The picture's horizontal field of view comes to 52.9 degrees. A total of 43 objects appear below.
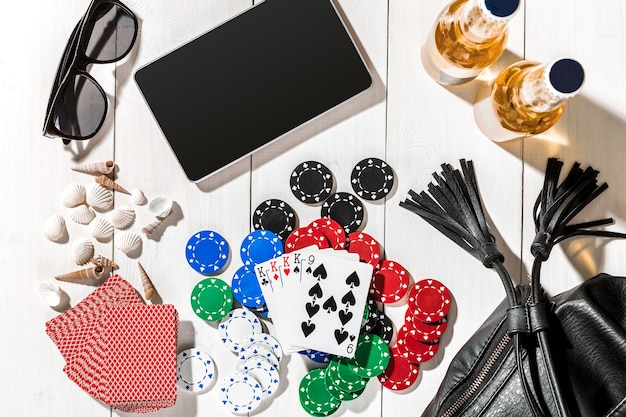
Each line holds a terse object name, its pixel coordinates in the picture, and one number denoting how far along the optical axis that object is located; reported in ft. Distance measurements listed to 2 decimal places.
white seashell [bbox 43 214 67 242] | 2.98
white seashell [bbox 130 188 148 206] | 2.98
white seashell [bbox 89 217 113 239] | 2.99
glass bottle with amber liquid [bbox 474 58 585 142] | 2.38
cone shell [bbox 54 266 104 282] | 2.97
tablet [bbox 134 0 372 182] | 2.97
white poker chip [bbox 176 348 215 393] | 2.99
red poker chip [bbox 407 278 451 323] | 2.93
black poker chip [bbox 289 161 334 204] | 3.01
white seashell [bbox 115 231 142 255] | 2.98
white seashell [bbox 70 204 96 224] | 2.98
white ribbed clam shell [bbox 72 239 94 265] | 2.97
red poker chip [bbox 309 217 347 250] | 2.99
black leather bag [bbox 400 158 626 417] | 2.28
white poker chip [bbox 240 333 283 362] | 2.97
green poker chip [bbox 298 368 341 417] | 2.97
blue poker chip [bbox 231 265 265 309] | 2.96
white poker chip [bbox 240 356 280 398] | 2.95
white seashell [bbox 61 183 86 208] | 2.97
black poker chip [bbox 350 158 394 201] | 3.01
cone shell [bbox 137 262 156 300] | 2.98
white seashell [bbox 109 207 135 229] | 2.98
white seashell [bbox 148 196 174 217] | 2.98
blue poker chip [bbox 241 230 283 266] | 2.97
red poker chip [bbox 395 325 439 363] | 2.95
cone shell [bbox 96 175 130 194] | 2.98
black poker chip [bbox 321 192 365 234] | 3.01
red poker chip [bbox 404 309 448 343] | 2.94
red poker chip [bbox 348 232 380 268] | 2.99
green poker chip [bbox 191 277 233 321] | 2.96
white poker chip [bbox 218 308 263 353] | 2.97
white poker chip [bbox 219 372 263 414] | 2.94
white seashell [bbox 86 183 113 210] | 2.99
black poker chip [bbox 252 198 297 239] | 3.02
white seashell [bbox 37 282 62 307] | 2.96
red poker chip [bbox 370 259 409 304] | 2.97
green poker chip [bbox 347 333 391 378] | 2.93
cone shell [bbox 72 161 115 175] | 2.99
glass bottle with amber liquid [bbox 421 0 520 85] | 2.39
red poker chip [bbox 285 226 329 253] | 2.98
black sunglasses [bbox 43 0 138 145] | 2.92
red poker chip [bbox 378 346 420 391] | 2.97
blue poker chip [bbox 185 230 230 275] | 2.98
